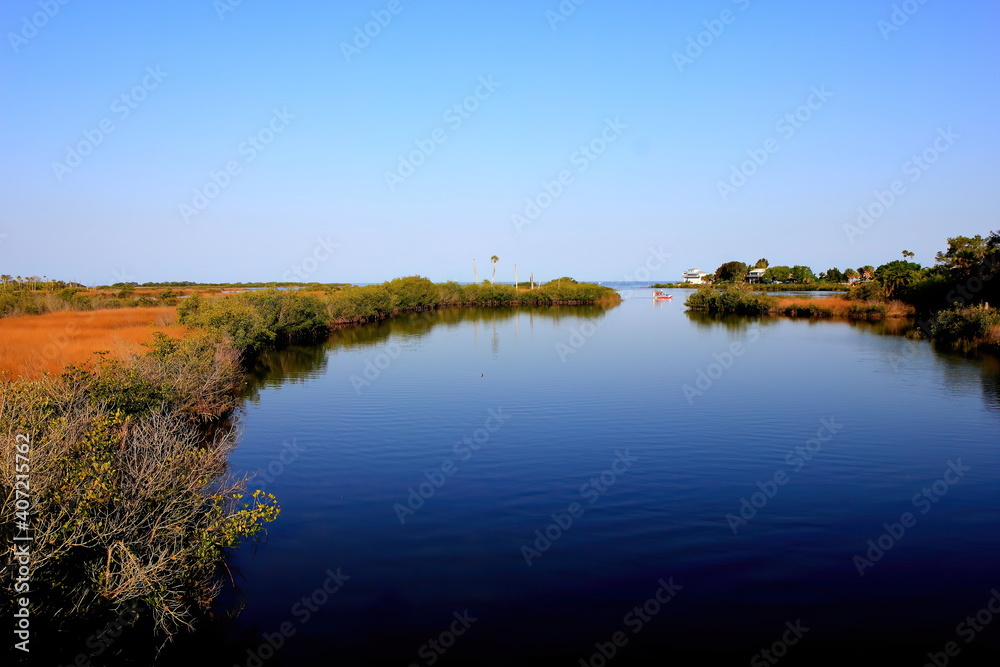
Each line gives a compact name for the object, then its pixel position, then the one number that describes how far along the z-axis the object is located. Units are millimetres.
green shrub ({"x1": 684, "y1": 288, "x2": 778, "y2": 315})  68000
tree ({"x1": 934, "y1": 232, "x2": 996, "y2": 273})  43688
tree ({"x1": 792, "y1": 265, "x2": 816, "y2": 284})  166875
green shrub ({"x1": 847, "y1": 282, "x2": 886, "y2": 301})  61000
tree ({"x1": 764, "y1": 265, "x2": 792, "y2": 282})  167625
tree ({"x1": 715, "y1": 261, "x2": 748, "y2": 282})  150200
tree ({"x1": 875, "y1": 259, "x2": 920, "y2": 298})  58406
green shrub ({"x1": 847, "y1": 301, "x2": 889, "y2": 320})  58406
